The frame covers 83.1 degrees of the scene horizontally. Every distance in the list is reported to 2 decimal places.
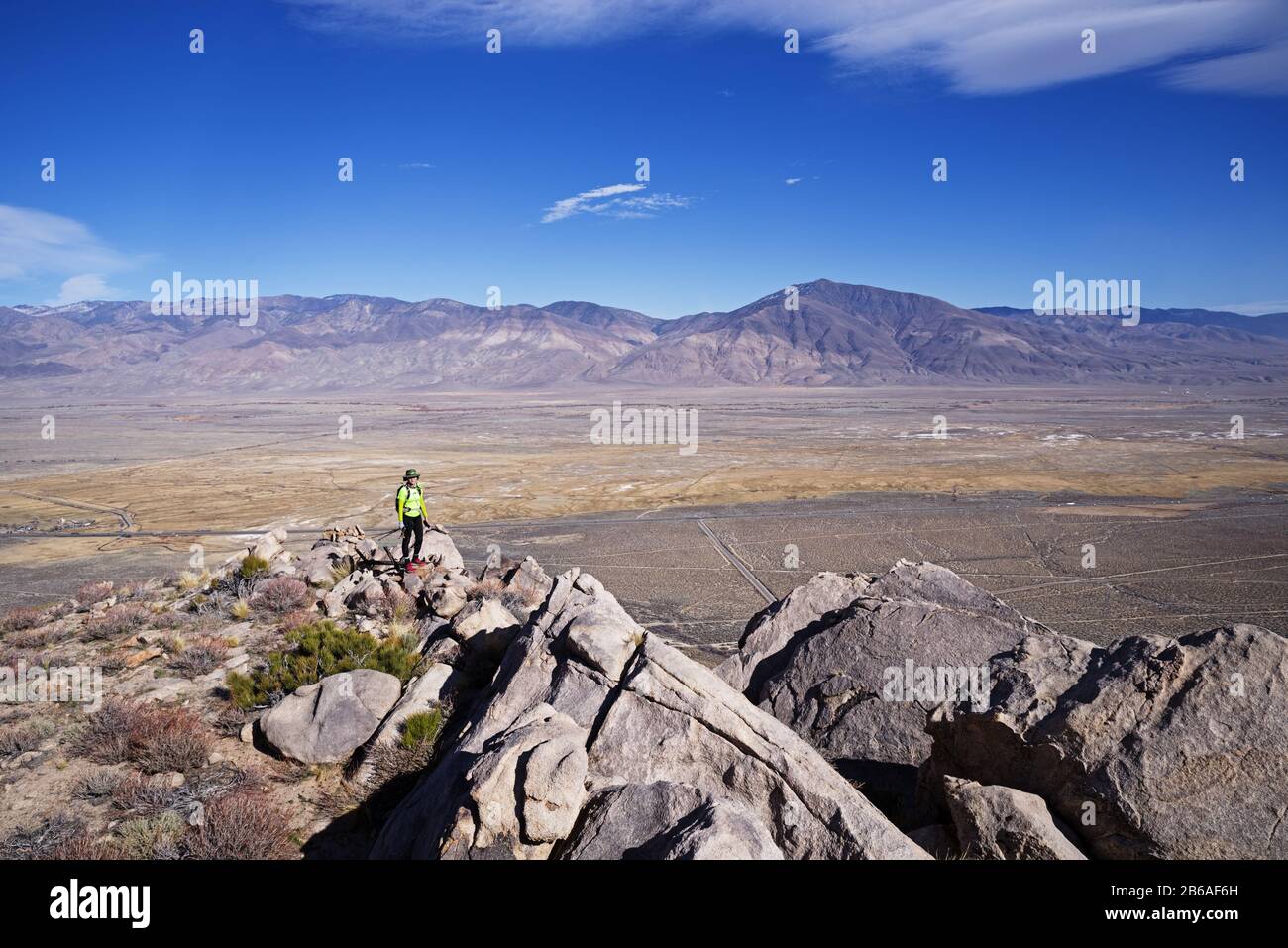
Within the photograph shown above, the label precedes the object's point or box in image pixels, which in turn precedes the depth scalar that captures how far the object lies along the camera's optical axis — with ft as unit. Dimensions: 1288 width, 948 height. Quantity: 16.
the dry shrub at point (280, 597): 36.70
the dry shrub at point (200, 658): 29.81
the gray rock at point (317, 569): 40.65
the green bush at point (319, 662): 26.55
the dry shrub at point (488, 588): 36.60
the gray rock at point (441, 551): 44.69
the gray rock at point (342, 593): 35.76
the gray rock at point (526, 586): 35.50
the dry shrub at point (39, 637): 35.12
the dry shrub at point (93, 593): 44.04
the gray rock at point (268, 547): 43.52
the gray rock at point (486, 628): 27.58
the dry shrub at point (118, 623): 35.29
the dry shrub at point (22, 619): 38.65
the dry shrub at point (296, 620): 33.35
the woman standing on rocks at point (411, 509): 41.86
